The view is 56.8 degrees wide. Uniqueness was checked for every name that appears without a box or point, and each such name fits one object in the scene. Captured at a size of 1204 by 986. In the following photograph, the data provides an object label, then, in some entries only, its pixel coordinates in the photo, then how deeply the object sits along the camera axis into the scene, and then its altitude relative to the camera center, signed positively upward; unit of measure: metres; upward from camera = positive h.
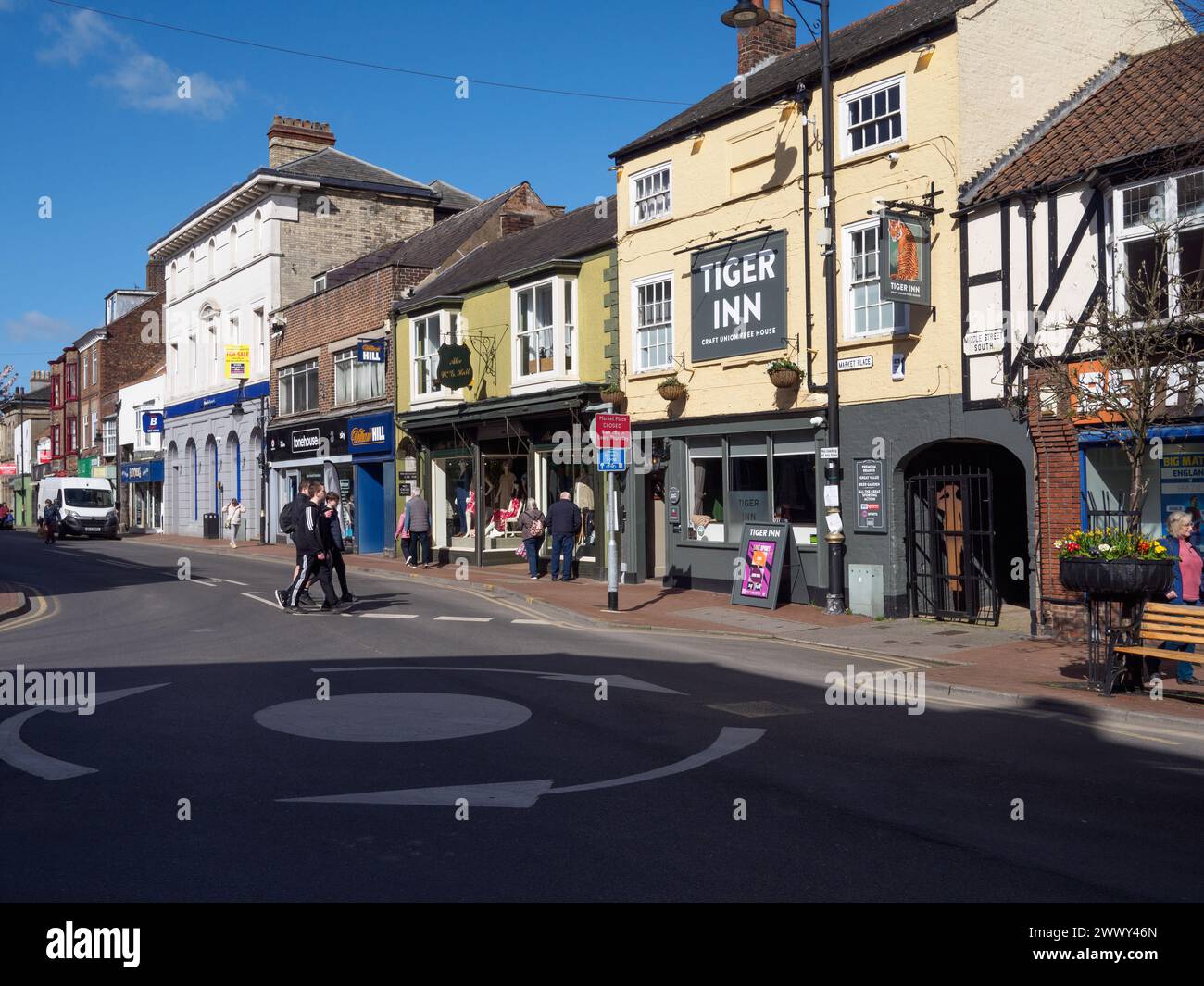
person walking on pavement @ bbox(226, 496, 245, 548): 35.97 -0.51
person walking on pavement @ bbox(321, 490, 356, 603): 16.73 -0.63
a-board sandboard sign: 17.92 -1.22
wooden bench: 9.91 -1.30
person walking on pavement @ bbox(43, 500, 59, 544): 40.81 -0.67
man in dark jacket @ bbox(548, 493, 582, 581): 21.83 -0.72
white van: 44.47 -0.16
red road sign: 17.00 +0.99
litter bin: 42.31 -1.08
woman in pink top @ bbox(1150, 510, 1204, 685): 10.94 -0.82
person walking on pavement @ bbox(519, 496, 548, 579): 23.08 -0.72
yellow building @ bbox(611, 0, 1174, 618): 16.03 +3.28
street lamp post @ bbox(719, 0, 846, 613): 17.05 +1.35
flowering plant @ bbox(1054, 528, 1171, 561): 10.42 -0.55
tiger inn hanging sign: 15.56 +3.29
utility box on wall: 16.77 -1.51
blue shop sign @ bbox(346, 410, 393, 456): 30.31 +1.78
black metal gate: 16.17 -0.91
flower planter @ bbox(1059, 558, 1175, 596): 10.26 -0.82
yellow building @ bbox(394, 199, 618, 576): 23.33 +2.71
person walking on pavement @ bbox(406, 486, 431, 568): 26.44 -0.47
